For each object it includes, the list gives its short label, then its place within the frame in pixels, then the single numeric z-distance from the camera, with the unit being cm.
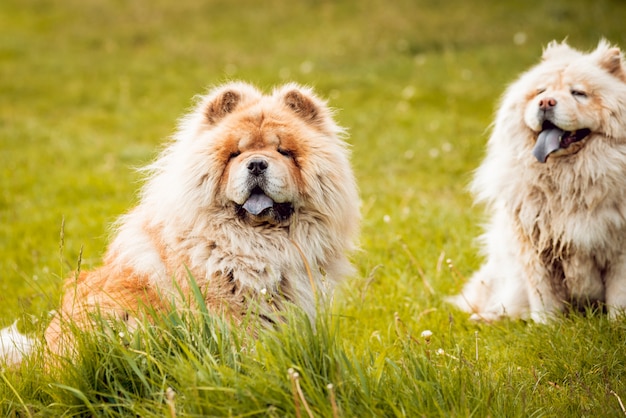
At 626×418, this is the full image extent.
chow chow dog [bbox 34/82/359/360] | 726
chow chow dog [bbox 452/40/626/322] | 882
